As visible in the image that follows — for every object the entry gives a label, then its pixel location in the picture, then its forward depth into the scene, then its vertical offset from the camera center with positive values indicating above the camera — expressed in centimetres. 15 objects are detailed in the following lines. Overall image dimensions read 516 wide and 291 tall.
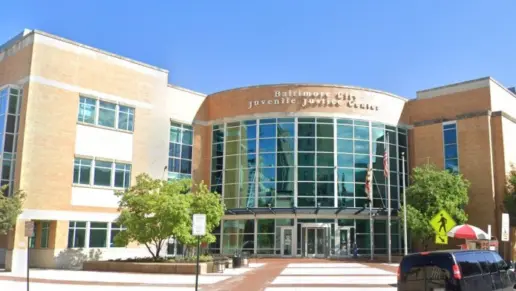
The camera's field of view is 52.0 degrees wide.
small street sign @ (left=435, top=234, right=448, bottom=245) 1991 -32
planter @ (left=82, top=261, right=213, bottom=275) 2706 -229
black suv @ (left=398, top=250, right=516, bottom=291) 1195 -98
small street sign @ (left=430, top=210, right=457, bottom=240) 1959 +24
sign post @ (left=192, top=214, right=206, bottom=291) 1644 +2
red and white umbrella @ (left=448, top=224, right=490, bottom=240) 2837 -16
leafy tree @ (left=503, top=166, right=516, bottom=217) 3994 +264
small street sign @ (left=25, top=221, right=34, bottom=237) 1920 -28
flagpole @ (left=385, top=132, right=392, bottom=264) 3904 -91
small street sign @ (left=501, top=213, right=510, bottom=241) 2014 +8
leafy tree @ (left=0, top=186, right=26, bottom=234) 2983 +52
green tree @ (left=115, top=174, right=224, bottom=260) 2908 +76
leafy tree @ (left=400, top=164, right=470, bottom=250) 3979 +236
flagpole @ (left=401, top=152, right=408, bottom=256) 3672 +132
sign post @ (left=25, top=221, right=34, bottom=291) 1920 -28
